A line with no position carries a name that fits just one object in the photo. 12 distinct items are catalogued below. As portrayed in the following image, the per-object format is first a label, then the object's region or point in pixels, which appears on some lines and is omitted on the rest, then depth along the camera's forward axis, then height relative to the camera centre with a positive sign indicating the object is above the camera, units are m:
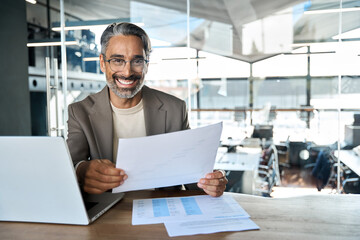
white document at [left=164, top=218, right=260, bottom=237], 0.94 -0.38
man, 1.62 -0.02
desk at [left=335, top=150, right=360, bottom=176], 4.35 -0.82
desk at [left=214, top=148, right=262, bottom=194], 4.57 -0.93
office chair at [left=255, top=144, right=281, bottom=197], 4.84 -1.07
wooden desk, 0.92 -0.38
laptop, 0.93 -0.24
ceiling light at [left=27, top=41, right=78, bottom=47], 5.03 +0.93
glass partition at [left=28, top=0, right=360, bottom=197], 4.57 +0.50
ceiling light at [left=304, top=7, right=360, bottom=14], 4.31 +1.23
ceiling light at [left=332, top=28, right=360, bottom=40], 4.33 +0.88
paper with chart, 1.05 -0.38
